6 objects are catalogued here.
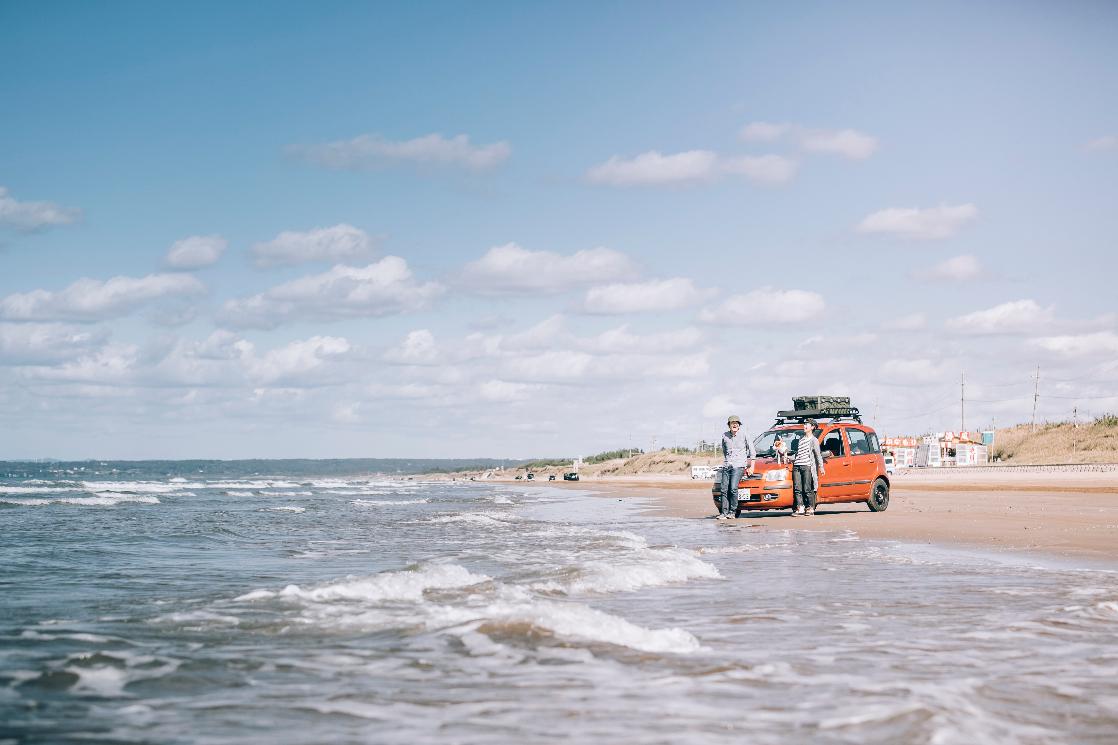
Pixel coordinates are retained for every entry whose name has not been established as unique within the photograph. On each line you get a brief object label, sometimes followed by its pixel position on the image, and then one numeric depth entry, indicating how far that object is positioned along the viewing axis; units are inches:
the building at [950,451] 2379.4
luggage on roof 871.7
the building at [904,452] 2726.4
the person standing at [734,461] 765.9
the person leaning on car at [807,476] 806.5
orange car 805.2
